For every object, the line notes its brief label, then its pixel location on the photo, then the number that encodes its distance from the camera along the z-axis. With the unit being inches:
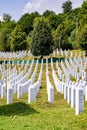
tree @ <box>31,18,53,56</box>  2039.9
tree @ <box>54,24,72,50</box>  2736.2
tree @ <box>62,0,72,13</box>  5721.5
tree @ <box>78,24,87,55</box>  2100.1
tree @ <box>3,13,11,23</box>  5841.0
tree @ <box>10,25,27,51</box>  2878.9
